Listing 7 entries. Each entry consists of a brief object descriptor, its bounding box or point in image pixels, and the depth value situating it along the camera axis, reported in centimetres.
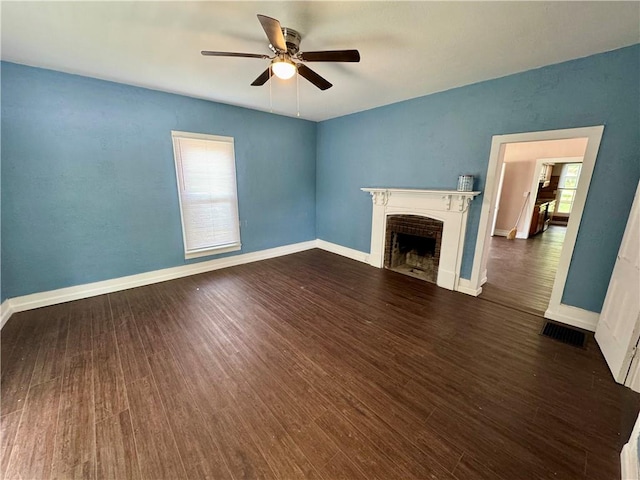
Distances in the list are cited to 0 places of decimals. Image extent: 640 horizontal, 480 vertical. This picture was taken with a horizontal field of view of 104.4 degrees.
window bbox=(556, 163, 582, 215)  850
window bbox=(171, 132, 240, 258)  376
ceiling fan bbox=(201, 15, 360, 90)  178
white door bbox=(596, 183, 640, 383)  190
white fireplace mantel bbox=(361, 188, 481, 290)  337
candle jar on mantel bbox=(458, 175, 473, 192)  318
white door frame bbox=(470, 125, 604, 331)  243
